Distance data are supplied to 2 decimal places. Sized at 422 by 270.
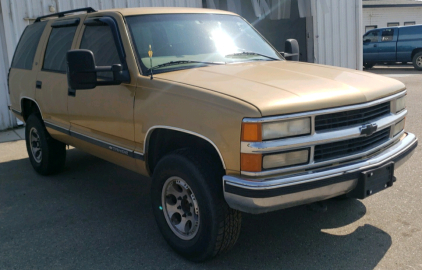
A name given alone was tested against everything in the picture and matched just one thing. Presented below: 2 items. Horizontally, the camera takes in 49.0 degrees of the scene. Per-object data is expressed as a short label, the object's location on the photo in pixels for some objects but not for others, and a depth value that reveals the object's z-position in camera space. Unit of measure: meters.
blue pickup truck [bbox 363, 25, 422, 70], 18.38
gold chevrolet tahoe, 2.95
